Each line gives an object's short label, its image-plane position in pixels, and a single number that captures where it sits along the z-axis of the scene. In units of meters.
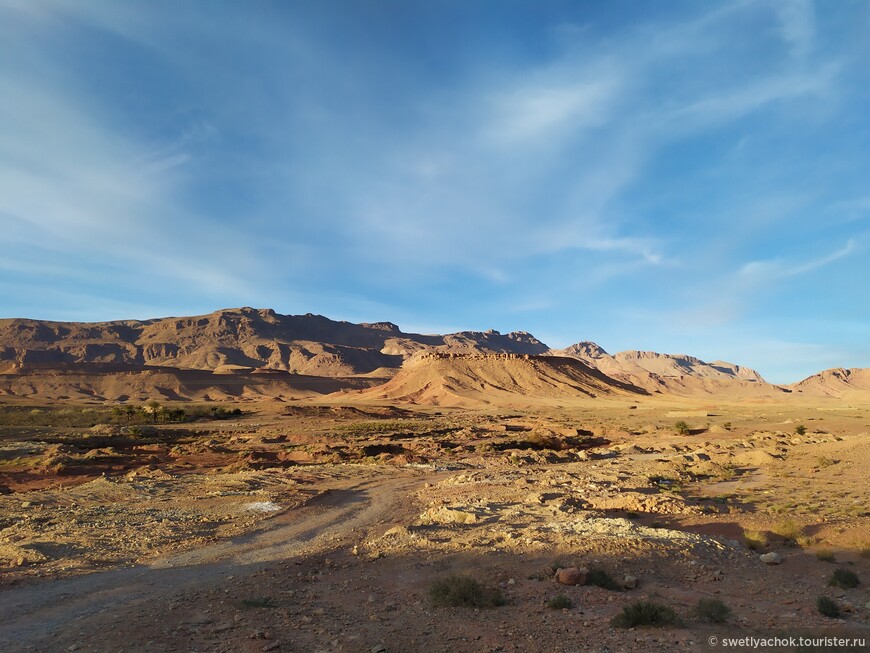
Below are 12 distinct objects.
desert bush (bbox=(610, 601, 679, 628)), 7.67
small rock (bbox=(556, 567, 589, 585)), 9.98
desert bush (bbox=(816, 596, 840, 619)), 7.98
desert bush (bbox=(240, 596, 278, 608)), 8.92
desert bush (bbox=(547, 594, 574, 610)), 8.76
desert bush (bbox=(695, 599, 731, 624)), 7.82
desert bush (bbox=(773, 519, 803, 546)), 13.17
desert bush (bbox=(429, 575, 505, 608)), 8.97
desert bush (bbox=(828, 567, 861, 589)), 9.54
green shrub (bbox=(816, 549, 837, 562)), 11.25
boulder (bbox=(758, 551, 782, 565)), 11.49
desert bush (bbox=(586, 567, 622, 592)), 9.77
